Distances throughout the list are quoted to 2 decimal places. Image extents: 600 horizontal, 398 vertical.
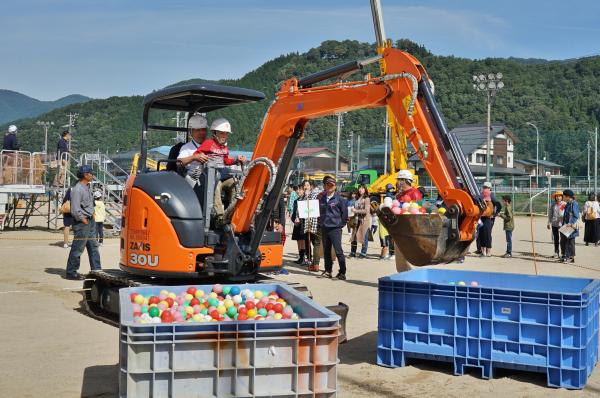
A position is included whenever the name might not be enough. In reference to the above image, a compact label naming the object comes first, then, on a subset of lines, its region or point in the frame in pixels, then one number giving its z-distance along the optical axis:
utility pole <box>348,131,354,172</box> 69.69
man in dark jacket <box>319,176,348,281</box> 14.54
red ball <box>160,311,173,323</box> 5.41
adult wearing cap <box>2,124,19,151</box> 26.19
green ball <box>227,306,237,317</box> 5.82
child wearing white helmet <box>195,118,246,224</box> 9.21
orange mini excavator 7.41
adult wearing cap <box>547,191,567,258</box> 19.91
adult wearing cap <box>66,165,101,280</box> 13.73
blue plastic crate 6.98
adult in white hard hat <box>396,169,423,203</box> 9.61
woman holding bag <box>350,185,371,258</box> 19.33
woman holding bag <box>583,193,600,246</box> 23.45
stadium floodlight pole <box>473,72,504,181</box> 36.22
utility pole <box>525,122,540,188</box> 68.03
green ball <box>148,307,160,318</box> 5.65
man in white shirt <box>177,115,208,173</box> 9.12
